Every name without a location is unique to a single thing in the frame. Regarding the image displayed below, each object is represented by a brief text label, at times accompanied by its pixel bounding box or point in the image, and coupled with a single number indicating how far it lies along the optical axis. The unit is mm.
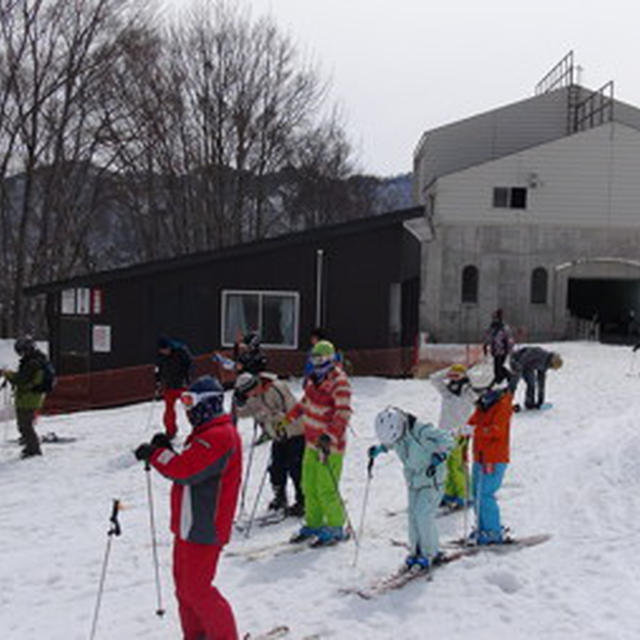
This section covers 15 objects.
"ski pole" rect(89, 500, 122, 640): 5469
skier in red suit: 4816
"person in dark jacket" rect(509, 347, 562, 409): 14672
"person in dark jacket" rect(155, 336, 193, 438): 12570
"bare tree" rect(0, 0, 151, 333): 27781
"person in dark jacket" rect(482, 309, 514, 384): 16522
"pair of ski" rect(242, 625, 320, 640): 5398
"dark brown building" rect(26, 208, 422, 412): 19734
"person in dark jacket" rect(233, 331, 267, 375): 11539
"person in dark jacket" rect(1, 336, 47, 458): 11742
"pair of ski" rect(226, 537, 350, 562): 7211
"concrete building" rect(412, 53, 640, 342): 32281
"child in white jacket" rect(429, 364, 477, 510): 8297
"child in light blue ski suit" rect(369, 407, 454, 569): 6473
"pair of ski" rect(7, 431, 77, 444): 13273
